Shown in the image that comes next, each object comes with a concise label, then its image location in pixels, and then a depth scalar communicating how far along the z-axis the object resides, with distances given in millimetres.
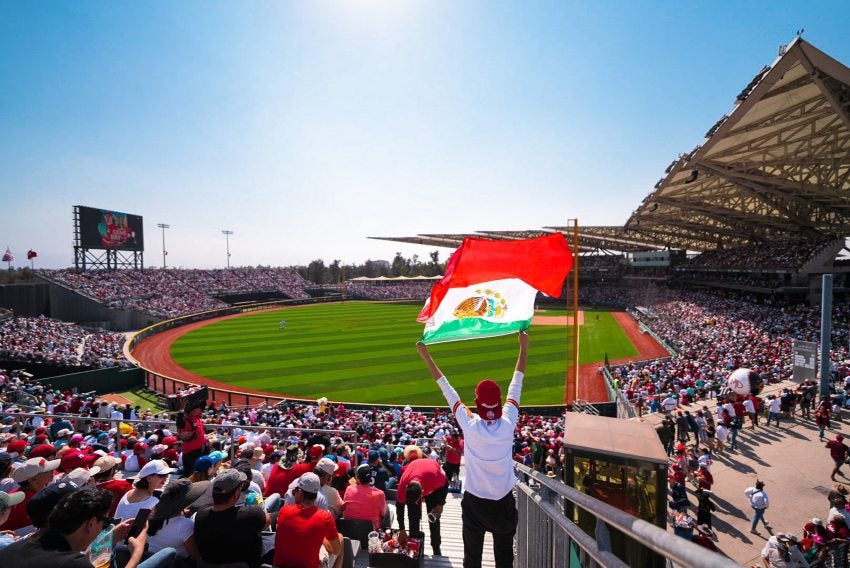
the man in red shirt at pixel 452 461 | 8859
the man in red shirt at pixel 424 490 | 4863
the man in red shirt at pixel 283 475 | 5371
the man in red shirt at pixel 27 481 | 4367
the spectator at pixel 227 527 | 3268
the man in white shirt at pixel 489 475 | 3238
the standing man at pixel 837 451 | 9539
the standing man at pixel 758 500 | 7941
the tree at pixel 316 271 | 120188
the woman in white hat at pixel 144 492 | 4176
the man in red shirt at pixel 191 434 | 6770
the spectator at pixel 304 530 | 3502
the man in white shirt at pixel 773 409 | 12883
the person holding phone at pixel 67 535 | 2350
